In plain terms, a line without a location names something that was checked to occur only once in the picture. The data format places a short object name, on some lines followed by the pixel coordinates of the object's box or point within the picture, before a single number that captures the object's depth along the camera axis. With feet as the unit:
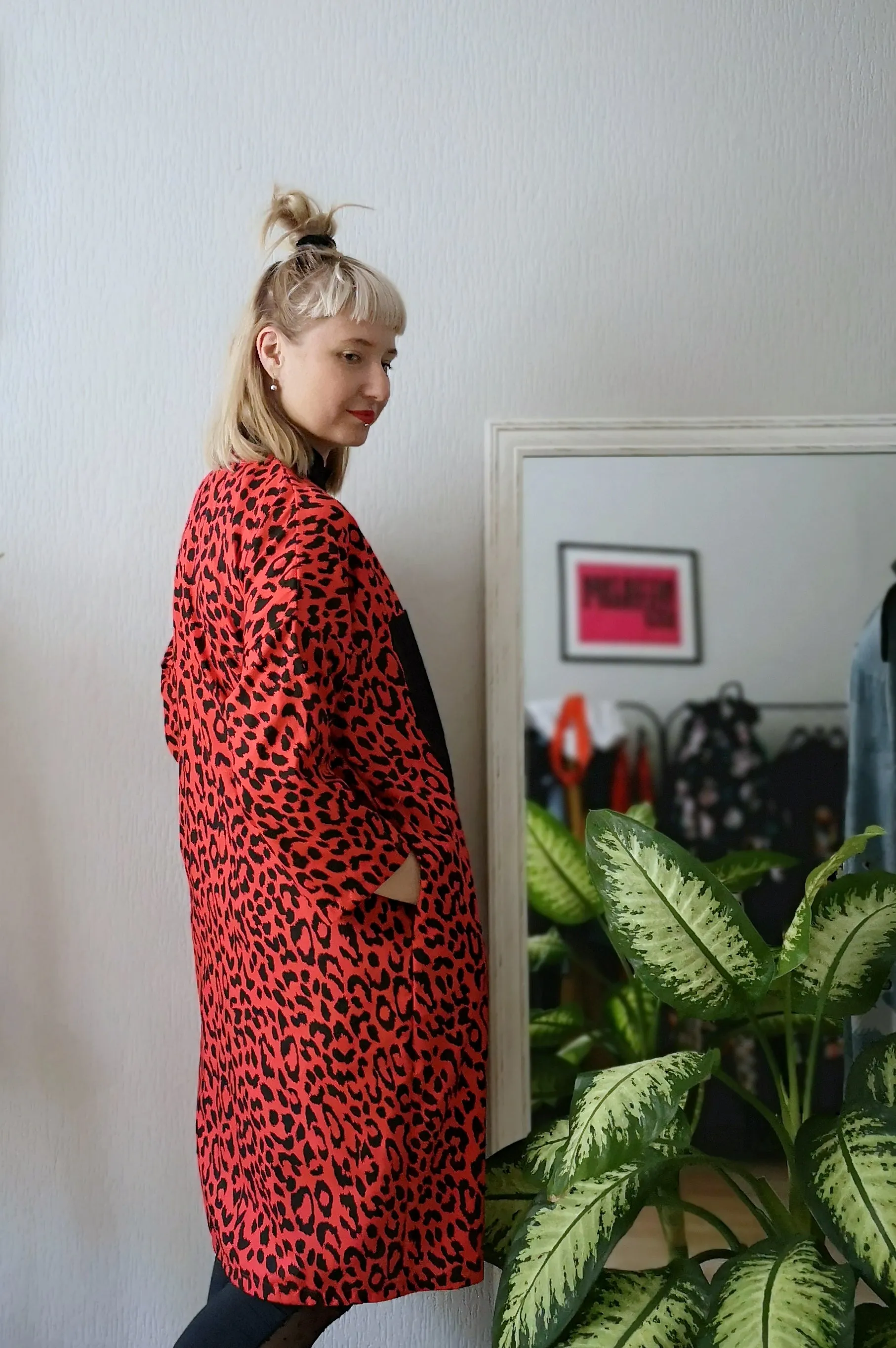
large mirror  5.10
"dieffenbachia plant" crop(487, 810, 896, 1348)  3.33
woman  3.66
